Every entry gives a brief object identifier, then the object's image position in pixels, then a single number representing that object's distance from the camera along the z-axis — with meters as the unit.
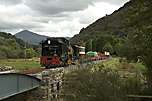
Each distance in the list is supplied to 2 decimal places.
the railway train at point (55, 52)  23.10
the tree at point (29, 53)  60.65
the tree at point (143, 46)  14.95
